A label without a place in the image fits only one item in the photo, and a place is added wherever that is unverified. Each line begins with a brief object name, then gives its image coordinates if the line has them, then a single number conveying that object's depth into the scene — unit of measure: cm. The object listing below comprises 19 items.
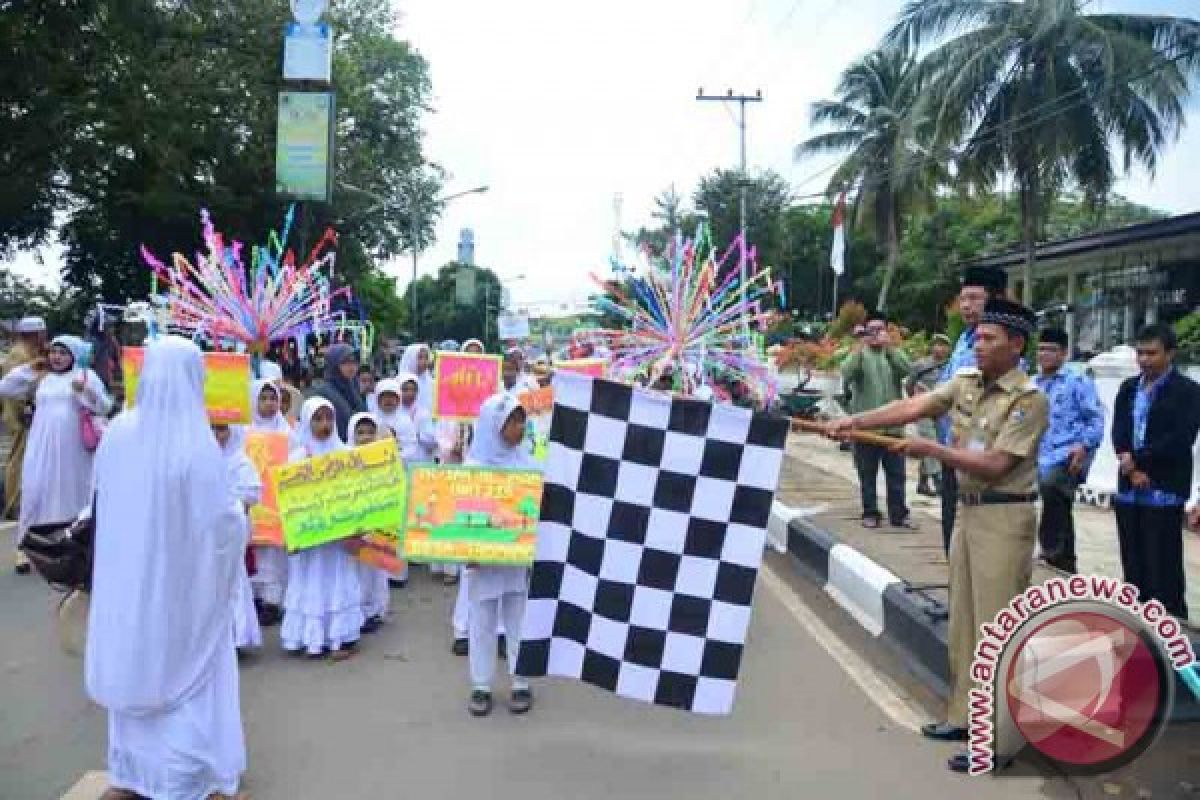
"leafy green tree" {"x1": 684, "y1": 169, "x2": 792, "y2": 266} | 4284
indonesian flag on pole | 2946
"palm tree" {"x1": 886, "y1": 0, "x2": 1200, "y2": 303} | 2047
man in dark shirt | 580
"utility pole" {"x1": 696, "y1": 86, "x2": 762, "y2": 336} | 3940
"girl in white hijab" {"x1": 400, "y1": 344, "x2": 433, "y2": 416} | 932
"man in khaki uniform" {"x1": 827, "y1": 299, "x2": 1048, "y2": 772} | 421
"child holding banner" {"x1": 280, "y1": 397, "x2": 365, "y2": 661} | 582
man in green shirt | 912
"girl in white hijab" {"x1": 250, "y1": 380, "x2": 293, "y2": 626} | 648
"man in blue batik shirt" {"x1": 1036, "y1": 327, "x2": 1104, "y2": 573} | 650
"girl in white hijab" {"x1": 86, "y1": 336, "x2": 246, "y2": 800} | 351
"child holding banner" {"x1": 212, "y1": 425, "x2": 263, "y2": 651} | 556
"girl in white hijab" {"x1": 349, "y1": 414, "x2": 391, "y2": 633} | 650
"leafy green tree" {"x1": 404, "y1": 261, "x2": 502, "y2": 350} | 7144
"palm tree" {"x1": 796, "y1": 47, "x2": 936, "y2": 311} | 3039
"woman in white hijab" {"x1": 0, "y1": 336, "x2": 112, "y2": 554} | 795
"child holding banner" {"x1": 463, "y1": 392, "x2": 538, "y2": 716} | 495
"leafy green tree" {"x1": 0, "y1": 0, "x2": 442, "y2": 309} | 1933
